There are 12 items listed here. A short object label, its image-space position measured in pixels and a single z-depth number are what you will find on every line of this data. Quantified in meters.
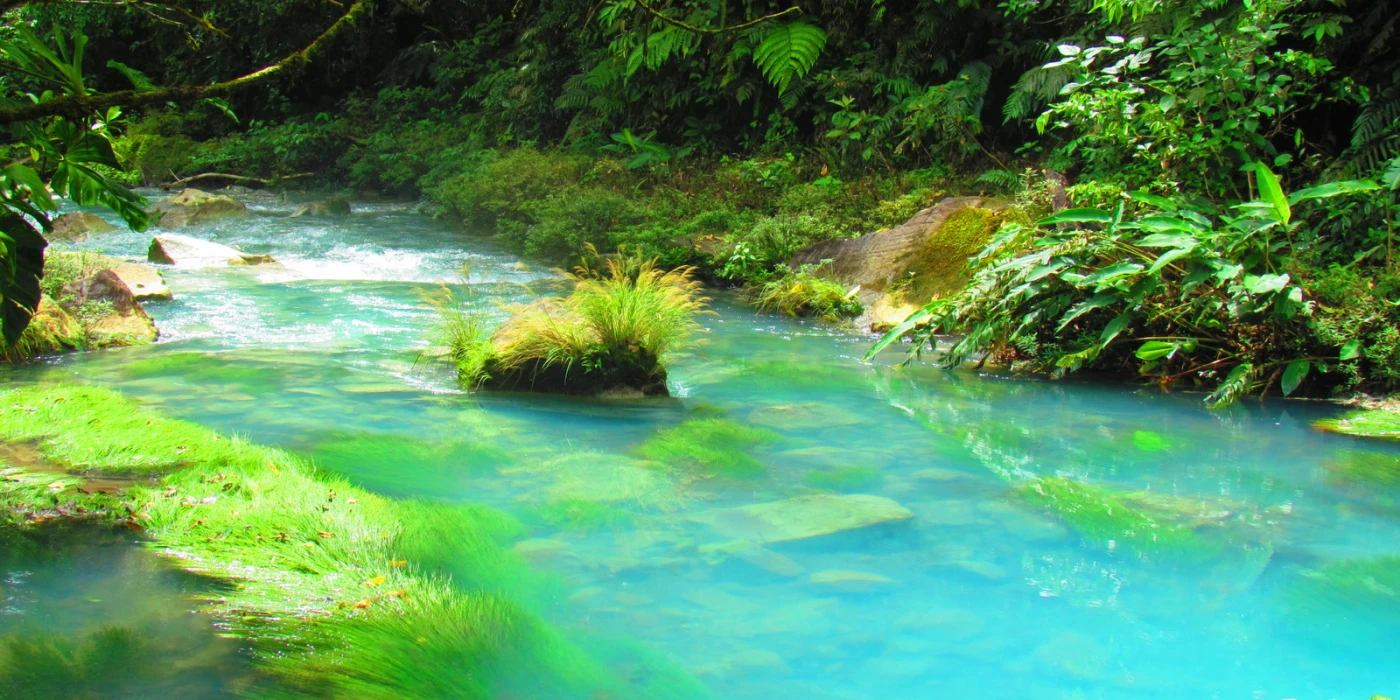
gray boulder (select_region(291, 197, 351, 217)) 15.38
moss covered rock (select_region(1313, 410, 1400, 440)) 5.42
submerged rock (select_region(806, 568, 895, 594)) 3.64
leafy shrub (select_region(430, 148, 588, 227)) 13.50
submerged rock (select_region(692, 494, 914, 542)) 4.09
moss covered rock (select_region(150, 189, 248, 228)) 14.52
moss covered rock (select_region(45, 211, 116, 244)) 12.47
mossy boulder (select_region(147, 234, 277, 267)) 11.20
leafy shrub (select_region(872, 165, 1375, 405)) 5.95
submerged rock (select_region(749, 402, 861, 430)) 5.73
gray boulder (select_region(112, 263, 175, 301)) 8.94
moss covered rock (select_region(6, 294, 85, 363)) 6.85
